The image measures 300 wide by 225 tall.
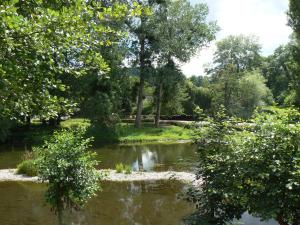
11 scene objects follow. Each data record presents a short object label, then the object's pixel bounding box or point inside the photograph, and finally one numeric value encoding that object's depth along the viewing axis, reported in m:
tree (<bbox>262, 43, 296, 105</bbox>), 53.66
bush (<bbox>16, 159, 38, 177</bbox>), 14.48
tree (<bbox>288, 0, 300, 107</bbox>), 21.93
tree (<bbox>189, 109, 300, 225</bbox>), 4.72
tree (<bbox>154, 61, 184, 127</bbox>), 30.03
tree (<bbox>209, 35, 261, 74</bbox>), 50.05
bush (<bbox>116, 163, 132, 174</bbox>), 14.75
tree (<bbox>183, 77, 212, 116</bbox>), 40.44
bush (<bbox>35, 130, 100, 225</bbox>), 7.36
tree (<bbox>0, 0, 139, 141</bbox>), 3.17
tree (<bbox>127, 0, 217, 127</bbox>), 29.18
